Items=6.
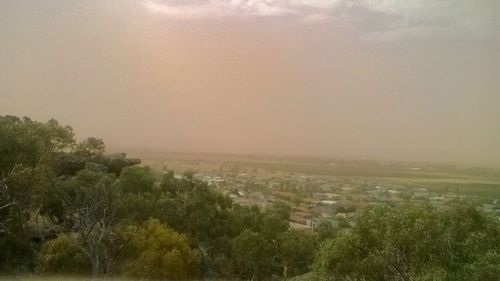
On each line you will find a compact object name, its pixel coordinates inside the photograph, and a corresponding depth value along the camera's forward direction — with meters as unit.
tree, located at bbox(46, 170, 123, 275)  14.94
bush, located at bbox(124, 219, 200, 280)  13.40
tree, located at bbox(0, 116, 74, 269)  14.25
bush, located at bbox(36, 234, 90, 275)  13.72
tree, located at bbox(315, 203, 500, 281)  8.68
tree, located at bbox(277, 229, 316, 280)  16.72
